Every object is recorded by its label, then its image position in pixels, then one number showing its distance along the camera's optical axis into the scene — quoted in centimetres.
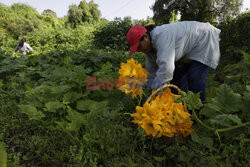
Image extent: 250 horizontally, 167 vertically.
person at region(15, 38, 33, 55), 746
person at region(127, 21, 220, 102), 183
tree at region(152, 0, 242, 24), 1748
